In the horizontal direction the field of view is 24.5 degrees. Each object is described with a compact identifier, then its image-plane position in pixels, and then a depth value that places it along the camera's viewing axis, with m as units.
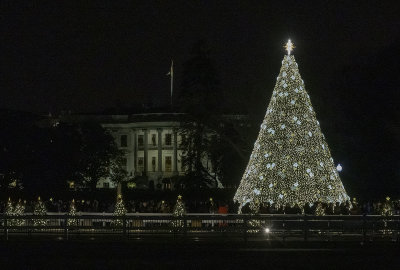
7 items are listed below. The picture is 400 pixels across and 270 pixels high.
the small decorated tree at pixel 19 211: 39.87
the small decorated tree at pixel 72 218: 34.61
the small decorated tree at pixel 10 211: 39.75
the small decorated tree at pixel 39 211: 39.78
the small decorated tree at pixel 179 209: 39.00
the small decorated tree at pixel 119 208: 40.50
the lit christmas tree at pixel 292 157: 39.94
